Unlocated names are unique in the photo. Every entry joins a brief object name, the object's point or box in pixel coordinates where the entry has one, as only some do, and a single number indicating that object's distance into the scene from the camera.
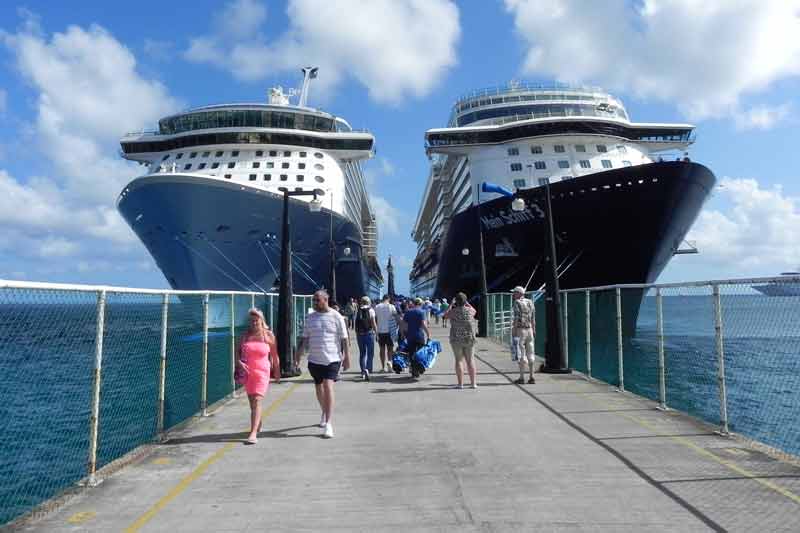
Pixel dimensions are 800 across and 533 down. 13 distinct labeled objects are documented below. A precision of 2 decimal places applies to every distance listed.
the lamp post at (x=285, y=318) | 11.06
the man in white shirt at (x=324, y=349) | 6.10
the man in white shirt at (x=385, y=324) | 11.94
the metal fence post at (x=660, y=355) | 7.18
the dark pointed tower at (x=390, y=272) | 66.06
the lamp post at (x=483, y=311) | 21.72
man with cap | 9.30
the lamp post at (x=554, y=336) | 10.93
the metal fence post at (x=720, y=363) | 5.89
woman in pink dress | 5.86
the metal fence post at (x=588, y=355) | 10.38
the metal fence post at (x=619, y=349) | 8.77
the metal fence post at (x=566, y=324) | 11.95
